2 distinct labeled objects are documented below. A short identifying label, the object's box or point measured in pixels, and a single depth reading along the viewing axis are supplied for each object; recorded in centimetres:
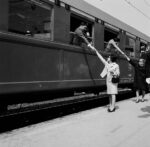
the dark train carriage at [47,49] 618
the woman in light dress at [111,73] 851
